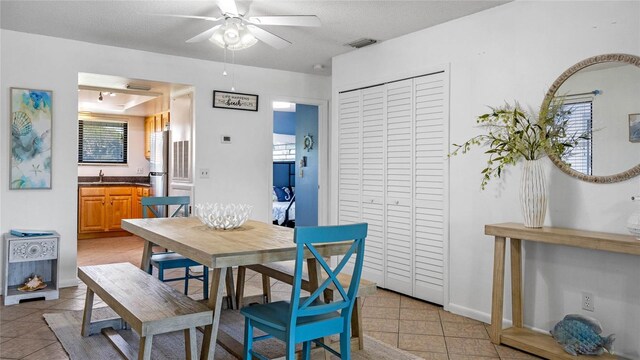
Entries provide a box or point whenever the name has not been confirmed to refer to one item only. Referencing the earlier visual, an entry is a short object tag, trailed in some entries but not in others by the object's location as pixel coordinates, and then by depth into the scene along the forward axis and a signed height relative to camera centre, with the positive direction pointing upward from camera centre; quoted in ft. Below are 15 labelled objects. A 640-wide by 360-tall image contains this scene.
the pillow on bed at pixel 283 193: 27.86 -1.39
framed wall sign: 16.88 +2.62
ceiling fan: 9.88 +3.22
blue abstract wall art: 13.24 +0.85
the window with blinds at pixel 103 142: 26.00 +1.53
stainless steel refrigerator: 20.12 +0.15
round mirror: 8.61 +1.19
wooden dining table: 6.97 -1.26
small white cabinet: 12.38 -2.82
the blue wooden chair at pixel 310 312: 6.61 -2.26
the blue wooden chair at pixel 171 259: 11.36 -2.27
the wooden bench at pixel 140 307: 6.88 -2.23
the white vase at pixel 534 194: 9.39 -0.41
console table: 8.25 -1.94
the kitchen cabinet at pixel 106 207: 22.81 -2.01
